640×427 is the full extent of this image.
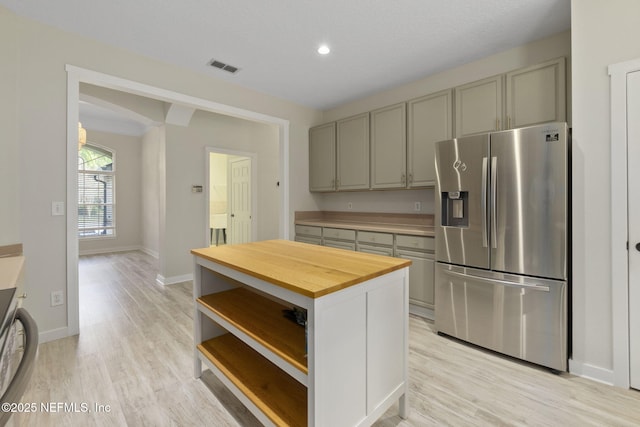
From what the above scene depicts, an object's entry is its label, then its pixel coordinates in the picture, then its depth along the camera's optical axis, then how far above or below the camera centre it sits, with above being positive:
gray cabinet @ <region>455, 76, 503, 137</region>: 2.73 +1.04
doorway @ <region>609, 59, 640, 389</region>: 1.83 -0.06
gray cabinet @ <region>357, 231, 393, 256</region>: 3.22 -0.33
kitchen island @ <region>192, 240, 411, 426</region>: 1.18 -0.61
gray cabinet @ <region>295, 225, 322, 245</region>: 4.07 -0.30
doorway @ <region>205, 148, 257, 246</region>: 5.47 +0.25
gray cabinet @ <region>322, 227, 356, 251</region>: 3.59 -0.31
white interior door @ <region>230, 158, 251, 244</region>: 5.55 +0.26
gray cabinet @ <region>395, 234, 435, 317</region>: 2.90 -0.55
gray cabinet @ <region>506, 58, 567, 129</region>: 2.40 +1.02
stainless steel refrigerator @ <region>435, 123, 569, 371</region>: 2.04 -0.21
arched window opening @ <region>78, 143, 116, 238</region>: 6.65 +0.51
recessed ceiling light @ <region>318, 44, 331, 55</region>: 2.81 +1.62
